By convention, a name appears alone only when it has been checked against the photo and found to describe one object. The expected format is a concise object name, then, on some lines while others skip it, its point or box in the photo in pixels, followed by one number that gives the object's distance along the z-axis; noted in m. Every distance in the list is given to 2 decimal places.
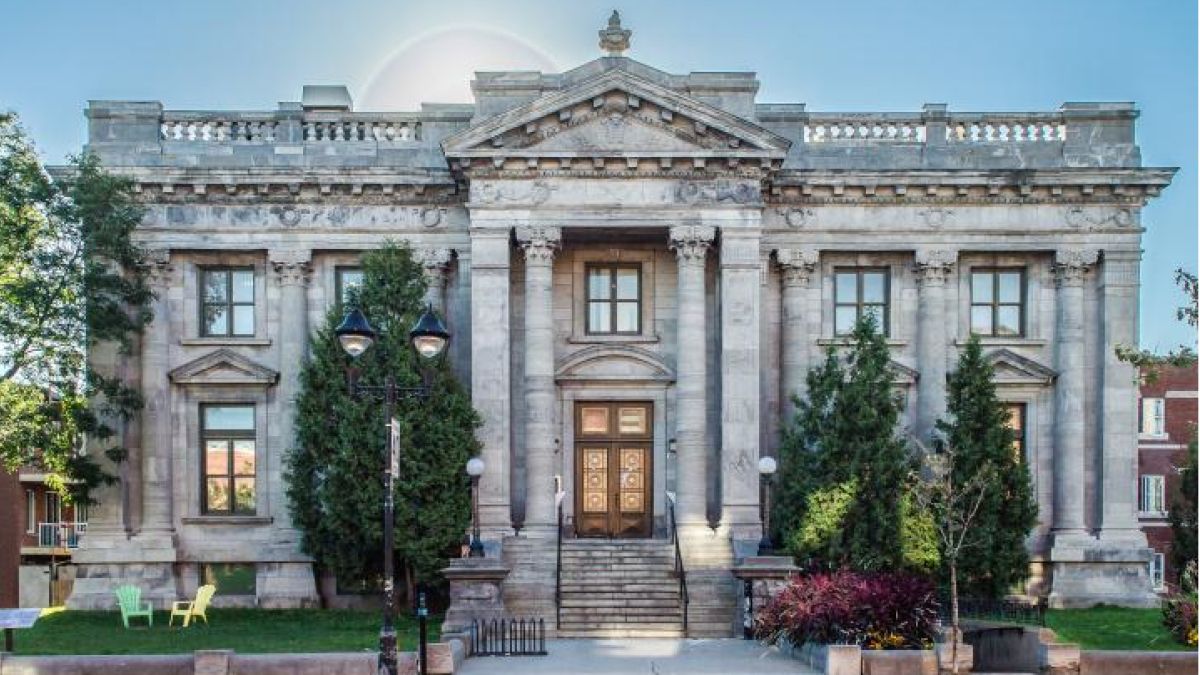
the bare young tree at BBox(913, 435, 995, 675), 19.92
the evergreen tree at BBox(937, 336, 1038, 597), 26.94
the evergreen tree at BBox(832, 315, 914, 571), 25.98
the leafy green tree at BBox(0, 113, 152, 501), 26.30
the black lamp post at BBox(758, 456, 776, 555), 24.75
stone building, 29.28
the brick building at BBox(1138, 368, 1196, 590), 44.66
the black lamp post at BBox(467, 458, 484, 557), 25.05
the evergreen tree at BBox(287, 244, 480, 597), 26.30
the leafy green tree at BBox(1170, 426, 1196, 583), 29.69
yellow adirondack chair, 25.34
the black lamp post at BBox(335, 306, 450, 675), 15.67
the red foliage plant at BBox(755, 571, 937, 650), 19.94
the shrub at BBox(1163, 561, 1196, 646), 20.86
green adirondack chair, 25.08
